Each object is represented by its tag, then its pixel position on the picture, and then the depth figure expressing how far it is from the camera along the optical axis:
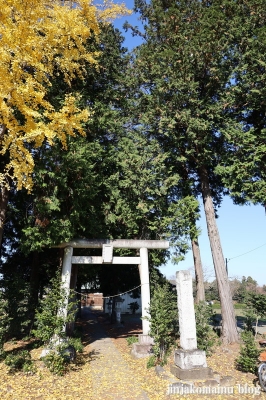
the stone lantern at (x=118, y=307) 16.82
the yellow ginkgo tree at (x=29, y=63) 6.02
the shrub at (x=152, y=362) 7.26
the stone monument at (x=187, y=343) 6.18
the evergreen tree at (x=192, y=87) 10.05
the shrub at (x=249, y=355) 6.64
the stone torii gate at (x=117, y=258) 8.83
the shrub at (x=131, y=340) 10.39
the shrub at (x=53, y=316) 6.91
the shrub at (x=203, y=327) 8.04
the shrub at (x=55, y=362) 6.60
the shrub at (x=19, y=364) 6.50
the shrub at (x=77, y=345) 8.07
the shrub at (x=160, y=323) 7.51
